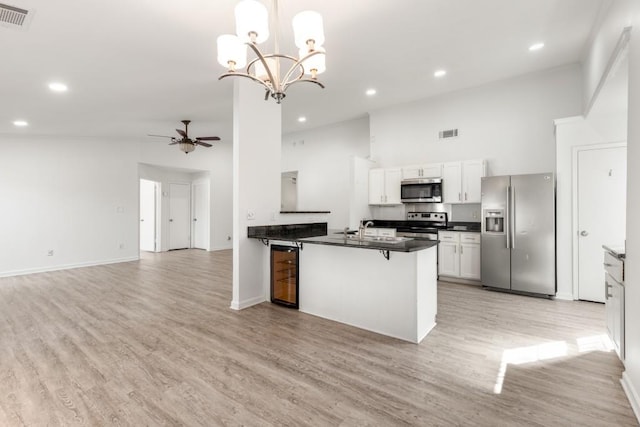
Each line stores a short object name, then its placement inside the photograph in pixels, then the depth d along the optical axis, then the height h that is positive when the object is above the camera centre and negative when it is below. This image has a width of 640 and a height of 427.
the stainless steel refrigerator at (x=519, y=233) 4.22 -0.31
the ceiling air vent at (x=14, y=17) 2.56 +1.75
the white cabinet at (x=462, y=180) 5.02 +0.56
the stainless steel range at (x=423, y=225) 5.26 -0.23
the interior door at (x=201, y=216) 9.33 -0.08
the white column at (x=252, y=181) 3.82 +0.44
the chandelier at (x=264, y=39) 1.94 +1.23
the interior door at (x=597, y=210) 3.89 +0.03
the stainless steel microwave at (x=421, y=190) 5.32 +0.42
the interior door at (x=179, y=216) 9.25 -0.08
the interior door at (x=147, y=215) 9.04 -0.04
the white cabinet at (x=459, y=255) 4.87 -0.70
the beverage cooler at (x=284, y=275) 3.83 -0.83
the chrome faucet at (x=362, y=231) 3.49 -0.21
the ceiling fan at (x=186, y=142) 6.11 +1.48
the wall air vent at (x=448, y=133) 5.54 +1.49
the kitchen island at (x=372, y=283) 2.87 -0.75
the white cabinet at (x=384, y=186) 5.86 +0.54
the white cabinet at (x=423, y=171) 5.40 +0.78
